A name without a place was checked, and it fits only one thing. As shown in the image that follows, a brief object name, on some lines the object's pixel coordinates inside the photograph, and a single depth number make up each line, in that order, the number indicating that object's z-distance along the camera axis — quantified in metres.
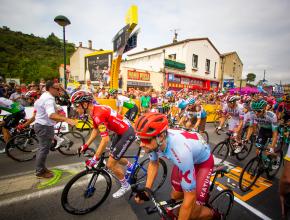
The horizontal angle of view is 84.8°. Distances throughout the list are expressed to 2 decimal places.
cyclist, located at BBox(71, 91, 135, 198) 3.01
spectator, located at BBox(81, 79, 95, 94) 11.71
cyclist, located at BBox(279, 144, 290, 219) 1.79
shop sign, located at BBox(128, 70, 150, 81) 21.36
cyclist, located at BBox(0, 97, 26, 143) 5.22
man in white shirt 3.69
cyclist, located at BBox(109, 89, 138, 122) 7.26
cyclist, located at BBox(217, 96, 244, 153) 5.13
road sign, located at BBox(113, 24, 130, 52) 10.20
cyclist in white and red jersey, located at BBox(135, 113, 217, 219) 1.72
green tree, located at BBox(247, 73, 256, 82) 82.95
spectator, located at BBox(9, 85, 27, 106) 8.83
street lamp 8.09
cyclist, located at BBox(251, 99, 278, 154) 4.09
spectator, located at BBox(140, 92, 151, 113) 11.37
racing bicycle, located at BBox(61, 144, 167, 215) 2.78
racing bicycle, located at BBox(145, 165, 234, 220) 1.85
